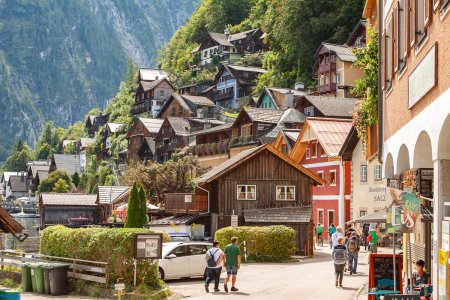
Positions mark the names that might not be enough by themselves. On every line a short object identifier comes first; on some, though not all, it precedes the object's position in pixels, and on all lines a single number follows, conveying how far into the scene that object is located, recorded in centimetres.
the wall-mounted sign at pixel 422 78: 1291
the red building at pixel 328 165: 5622
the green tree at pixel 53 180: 14091
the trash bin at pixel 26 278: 2859
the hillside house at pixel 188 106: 11525
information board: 2575
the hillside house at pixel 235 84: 12019
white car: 2945
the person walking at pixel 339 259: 2592
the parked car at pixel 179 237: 3971
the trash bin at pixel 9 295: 1398
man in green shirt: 2502
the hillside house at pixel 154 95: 13662
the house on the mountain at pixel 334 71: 8819
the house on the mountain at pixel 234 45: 14012
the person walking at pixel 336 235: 2984
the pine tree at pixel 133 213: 3216
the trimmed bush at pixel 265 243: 3928
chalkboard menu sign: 1838
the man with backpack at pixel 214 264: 2522
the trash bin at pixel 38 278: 2769
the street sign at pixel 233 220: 4688
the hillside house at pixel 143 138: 10950
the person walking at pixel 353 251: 2975
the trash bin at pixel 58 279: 2719
